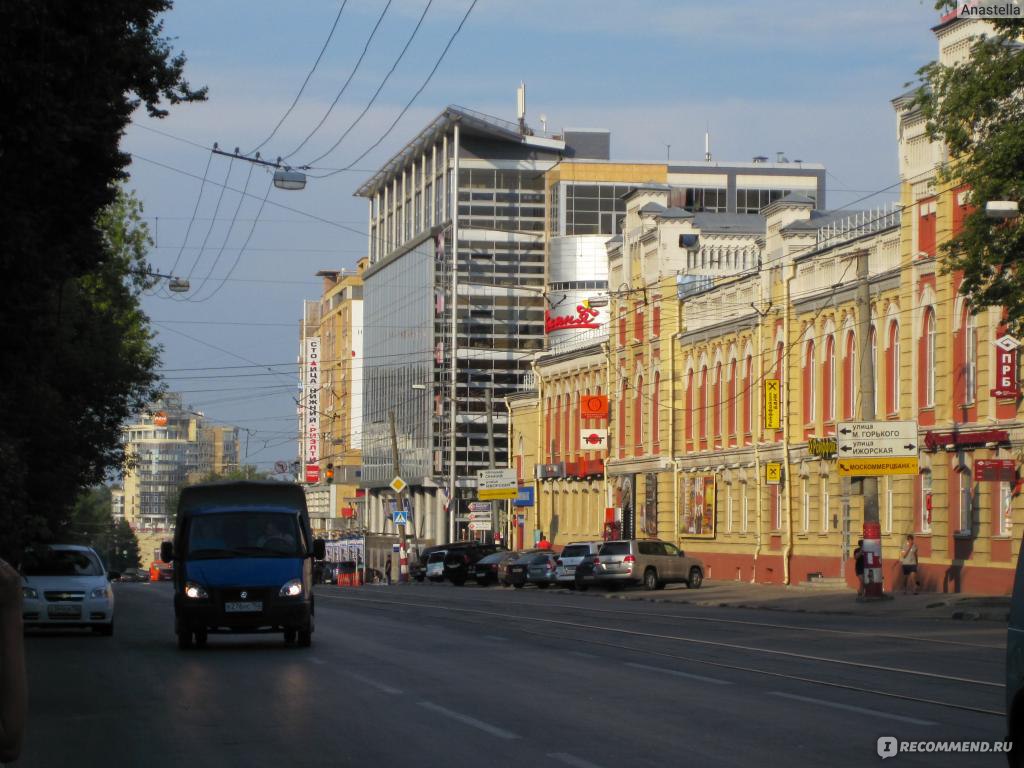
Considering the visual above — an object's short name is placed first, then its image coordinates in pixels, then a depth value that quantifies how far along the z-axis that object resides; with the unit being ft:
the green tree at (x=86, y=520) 573.74
